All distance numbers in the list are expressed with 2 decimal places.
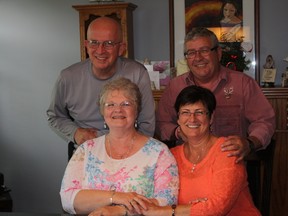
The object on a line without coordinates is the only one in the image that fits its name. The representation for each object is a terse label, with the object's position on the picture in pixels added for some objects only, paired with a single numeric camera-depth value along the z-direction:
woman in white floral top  2.09
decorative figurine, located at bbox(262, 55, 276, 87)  3.80
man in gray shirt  2.56
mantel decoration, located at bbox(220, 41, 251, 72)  3.77
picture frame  3.92
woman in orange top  2.04
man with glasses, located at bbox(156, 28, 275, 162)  2.63
